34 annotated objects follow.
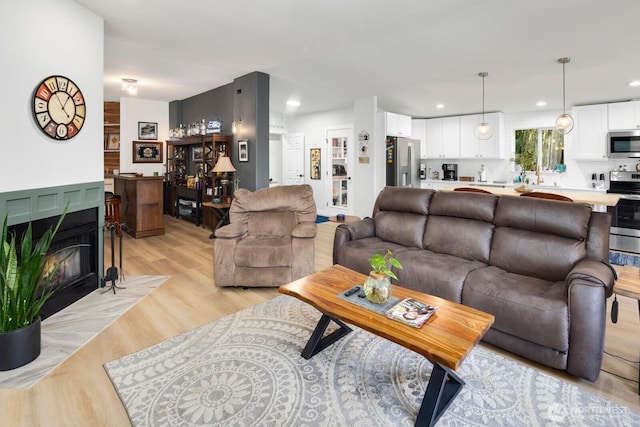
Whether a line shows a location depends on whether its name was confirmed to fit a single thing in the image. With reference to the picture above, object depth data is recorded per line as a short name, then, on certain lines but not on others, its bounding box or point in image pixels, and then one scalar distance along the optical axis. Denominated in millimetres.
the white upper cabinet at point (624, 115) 5879
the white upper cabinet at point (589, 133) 6195
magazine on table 1745
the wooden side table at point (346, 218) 7347
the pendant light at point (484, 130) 5188
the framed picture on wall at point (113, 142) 7332
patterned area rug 1702
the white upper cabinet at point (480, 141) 7453
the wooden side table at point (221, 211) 5500
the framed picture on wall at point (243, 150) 5379
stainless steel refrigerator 6988
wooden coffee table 1536
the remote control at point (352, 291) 2082
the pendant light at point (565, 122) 4465
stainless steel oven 5266
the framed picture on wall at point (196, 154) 6719
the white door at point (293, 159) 8656
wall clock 2654
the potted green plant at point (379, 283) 1946
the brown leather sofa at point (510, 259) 1989
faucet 7068
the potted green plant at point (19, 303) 2020
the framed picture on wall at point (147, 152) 7406
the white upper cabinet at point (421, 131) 8453
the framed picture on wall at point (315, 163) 8289
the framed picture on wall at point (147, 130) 7438
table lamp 5492
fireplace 2703
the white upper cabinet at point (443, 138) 8039
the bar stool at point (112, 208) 5093
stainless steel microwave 5832
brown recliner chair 3326
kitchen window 7160
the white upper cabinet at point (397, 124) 7062
